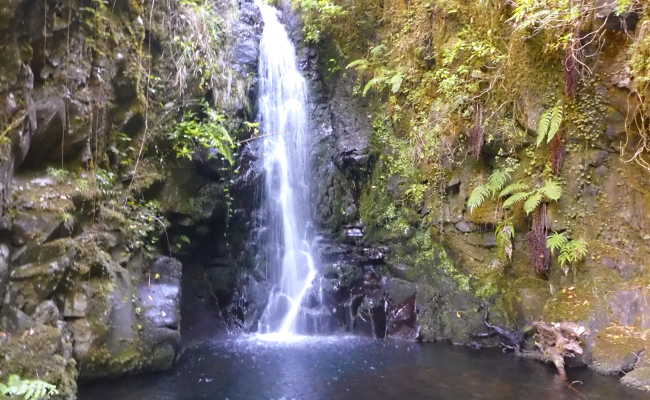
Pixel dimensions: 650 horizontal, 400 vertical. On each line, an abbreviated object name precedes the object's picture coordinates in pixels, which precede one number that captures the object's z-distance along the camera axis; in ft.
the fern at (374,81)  31.50
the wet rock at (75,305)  17.24
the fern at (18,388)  11.26
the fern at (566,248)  22.36
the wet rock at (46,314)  15.25
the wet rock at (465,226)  27.36
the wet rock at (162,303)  20.01
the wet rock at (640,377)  18.62
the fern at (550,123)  22.68
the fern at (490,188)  25.03
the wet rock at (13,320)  13.99
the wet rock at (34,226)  15.06
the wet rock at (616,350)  20.12
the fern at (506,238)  24.86
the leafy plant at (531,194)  23.04
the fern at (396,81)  30.58
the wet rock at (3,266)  13.89
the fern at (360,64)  33.55
